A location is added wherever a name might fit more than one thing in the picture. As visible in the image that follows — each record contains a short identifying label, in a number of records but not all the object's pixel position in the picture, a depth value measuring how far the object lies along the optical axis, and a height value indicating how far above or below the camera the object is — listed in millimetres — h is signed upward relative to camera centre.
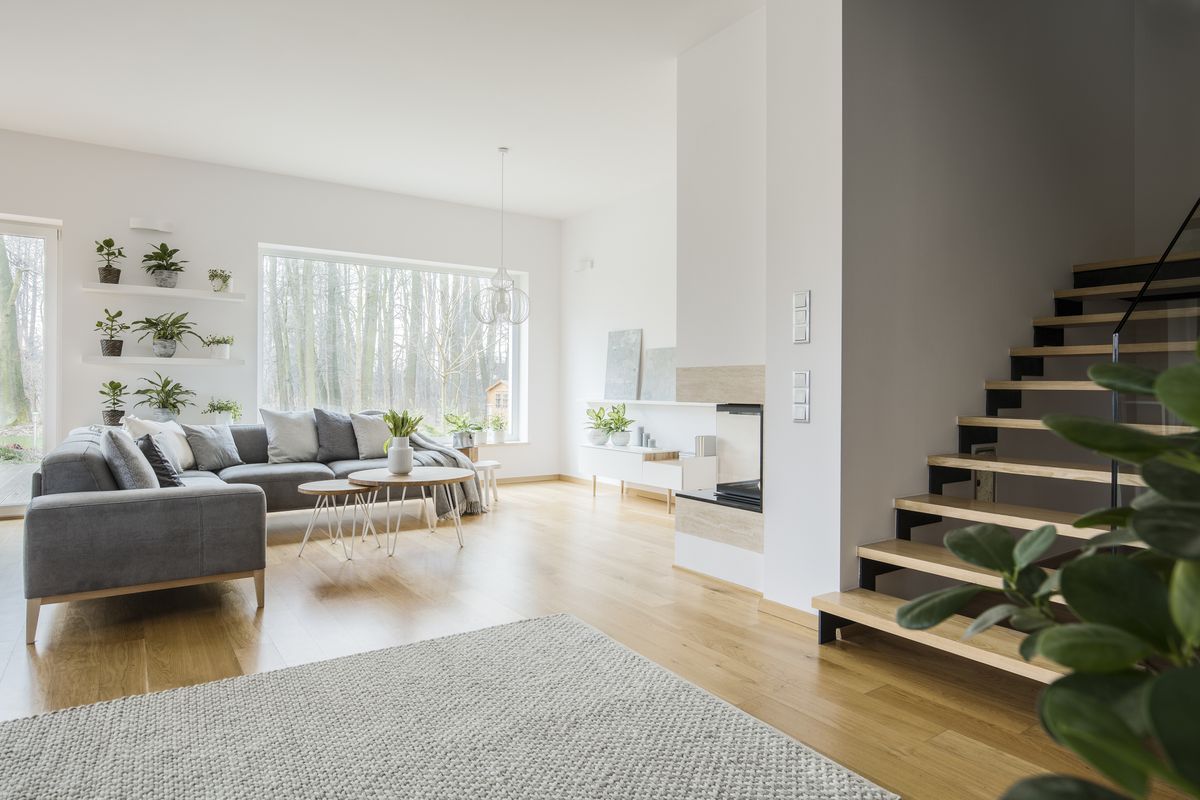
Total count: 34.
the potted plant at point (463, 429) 6809 -368
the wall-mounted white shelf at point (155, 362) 5684 +257
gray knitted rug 1898 -1048
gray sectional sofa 2926 -621
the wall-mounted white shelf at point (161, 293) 5668 +835
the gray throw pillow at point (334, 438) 5996 -388
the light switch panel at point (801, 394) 3221 +3
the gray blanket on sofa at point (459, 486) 5777 -756
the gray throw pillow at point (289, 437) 5742 -369
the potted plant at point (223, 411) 6152 -161
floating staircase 2672 -262
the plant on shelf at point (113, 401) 5656 -72
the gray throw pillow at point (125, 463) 3350 -342
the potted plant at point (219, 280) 6113 +982
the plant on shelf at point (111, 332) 5637 +494
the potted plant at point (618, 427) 6984 -329
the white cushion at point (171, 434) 4926 -305
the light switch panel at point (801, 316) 3213 +360
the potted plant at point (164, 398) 5852 -47
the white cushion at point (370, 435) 6105 -363
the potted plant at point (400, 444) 4727 -343
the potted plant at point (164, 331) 5871 +517
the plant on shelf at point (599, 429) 7055 -351
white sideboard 6031 -651
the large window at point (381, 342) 6773 +539
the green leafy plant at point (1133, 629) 363 -150
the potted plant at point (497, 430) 7715 -399
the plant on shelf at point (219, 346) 6172 +410
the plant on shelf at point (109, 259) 5648 +1083
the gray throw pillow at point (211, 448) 5352 -425
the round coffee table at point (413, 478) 4410 -545
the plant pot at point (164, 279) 5858 +947
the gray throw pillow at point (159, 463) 3883 -392
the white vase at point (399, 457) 4723 -430
